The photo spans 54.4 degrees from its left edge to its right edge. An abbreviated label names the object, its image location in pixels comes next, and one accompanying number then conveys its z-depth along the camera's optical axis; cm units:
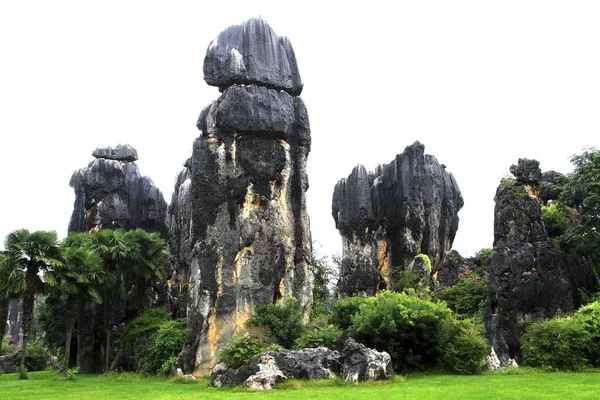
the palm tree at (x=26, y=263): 2517
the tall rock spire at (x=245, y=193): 2278
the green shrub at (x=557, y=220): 2348
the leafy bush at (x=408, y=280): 3271
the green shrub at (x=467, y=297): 2434
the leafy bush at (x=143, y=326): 2820
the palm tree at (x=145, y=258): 3012
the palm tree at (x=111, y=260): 2870
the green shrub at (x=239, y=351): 1772
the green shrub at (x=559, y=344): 1698
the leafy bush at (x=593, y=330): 1714
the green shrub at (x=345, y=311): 2184
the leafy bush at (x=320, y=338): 1852
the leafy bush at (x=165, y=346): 2445
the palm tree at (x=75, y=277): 2559
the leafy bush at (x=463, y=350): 1731
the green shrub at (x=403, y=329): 1736
